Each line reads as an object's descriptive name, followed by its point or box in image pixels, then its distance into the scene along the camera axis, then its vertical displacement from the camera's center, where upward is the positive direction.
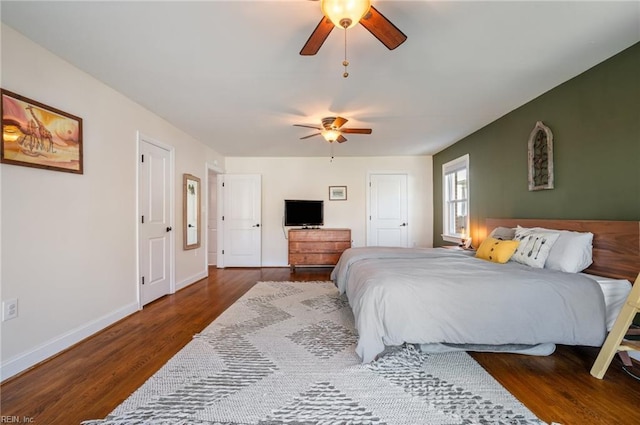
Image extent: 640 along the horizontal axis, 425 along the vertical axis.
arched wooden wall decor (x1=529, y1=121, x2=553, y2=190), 2.98 +0.55
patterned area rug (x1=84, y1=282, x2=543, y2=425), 1.53 -1.08
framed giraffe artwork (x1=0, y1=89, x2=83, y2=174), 1.95 +0.57
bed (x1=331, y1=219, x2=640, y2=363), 2.02 -0.70
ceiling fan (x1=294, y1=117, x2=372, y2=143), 3.63 +1.03
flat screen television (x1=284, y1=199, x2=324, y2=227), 5.92 -0.05
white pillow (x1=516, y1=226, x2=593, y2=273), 2.38 -0.37
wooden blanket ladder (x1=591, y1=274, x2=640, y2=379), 1.82 -0.82
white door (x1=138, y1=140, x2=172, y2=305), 3.42 -0.12
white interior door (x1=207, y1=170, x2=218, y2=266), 6.40 -0.18
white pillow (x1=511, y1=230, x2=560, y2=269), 2.52 -0.35
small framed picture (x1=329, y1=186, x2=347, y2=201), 6.17 +0.36
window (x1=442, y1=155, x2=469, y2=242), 4.90 +0.20
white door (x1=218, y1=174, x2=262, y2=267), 6.07 -0.21
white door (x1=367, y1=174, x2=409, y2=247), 6.18 +0.02
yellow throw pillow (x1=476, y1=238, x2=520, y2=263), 2.76 -0.40
